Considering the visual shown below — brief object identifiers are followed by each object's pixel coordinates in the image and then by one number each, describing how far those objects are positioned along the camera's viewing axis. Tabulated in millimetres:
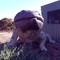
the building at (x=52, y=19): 3799
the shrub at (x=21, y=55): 1257
